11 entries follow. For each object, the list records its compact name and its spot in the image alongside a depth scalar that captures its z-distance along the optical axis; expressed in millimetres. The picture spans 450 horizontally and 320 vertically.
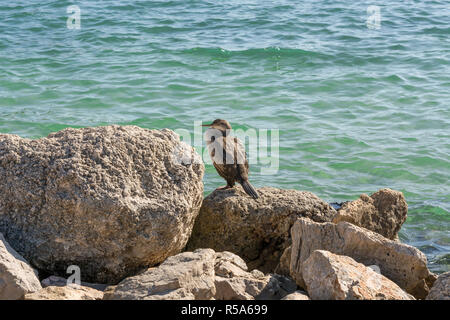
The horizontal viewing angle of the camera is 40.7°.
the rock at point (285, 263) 4730
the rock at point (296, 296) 3711
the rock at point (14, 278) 3762
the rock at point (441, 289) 3928
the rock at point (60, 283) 4215
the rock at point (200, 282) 3752
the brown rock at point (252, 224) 5281
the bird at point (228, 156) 5754
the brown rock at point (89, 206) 4297
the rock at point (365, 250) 4387
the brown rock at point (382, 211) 5379
